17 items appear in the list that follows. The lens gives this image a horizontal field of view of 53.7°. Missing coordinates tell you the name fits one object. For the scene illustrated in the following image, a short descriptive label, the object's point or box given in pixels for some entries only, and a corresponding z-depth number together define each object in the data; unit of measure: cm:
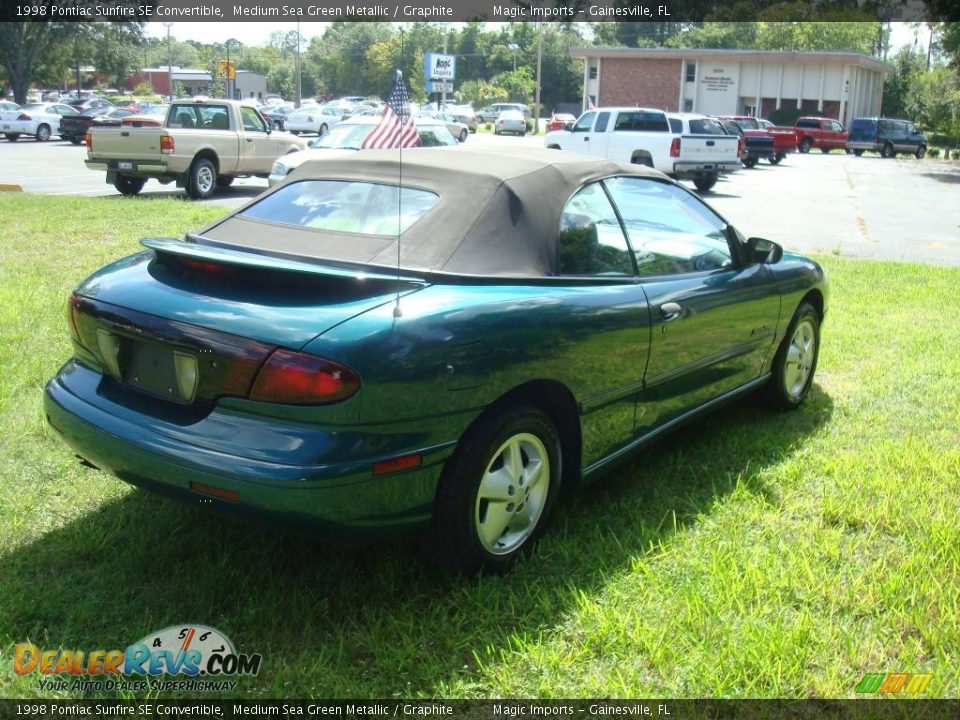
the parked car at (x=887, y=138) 4422
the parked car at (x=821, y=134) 4544
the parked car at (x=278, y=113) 5047
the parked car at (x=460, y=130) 3267
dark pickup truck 3253
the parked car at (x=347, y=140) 1484
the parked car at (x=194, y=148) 1584
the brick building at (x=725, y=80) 5625
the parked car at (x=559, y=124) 2597
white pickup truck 2173
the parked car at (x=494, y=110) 6594
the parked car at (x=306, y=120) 4656
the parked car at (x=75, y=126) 3459
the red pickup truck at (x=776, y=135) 3394
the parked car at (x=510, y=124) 5306
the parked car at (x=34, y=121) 3616
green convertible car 288
